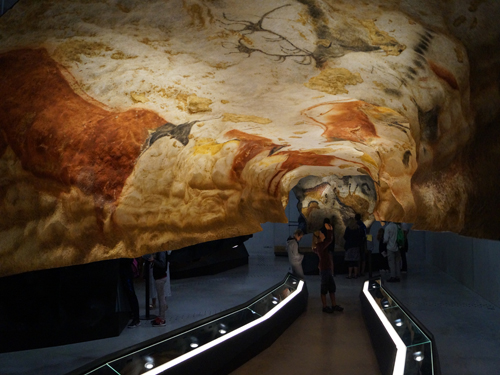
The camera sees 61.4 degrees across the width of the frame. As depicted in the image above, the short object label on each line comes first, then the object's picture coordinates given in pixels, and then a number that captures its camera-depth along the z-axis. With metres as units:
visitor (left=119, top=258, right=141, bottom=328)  8.12
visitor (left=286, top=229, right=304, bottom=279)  11.04
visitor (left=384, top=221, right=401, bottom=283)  12.41
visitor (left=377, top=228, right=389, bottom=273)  14.03
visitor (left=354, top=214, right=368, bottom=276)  13.69
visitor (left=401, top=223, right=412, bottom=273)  15.06
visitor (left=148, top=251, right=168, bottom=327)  8.16
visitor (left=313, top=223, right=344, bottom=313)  9.23
